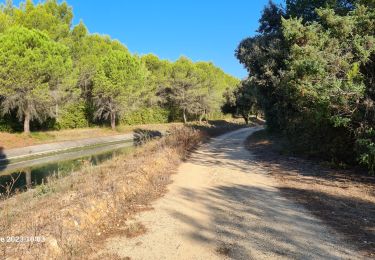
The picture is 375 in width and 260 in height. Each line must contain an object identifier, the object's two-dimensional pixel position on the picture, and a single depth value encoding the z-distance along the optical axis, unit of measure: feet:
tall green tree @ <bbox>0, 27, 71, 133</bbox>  101.30
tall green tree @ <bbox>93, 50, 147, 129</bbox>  150.71
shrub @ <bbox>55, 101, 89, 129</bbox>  144.10
